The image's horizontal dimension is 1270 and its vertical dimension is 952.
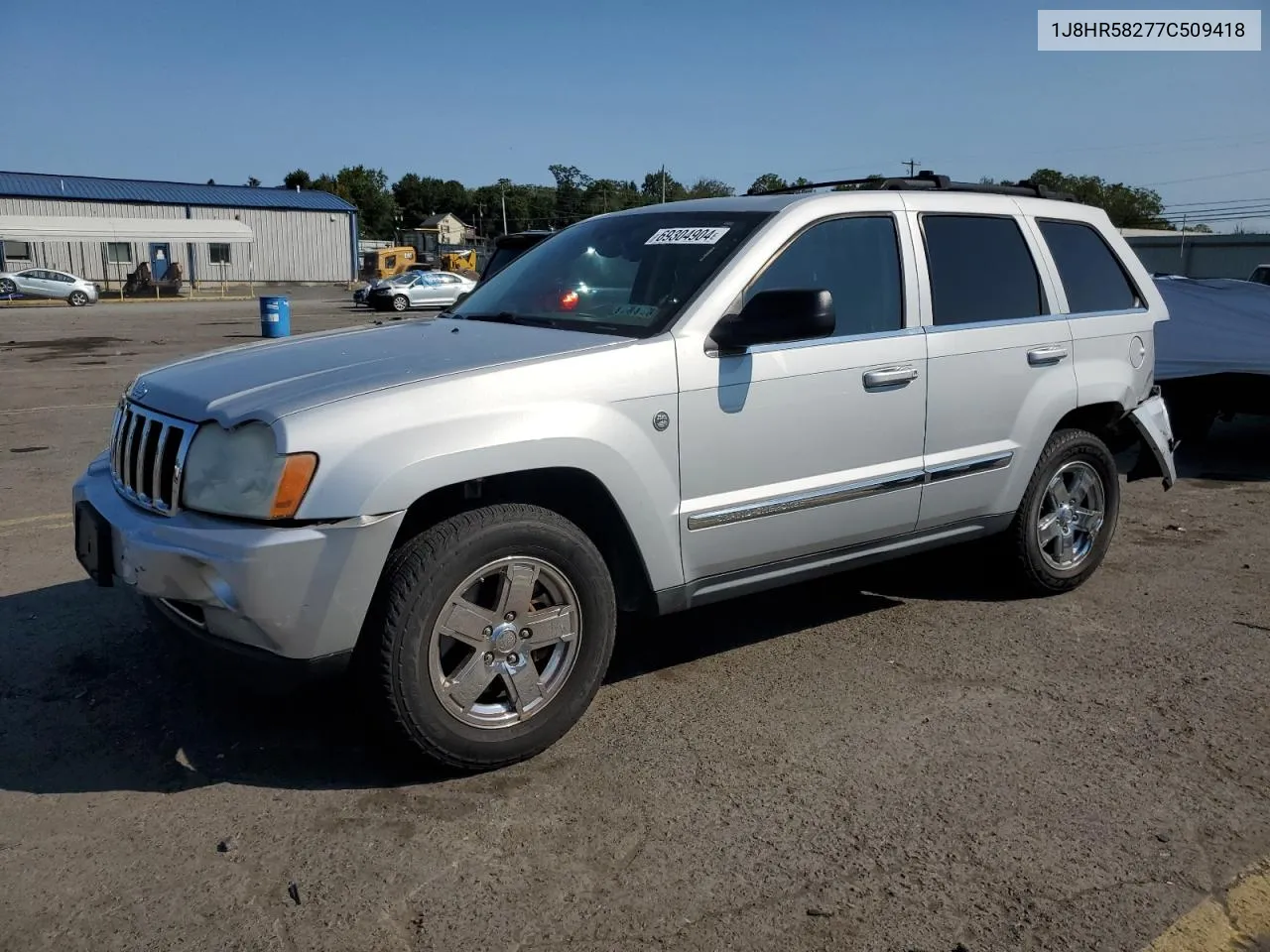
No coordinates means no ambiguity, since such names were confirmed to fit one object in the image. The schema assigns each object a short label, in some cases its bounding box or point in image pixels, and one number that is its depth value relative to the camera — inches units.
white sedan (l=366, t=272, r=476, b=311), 1416.1
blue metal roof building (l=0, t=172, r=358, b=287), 1941.4
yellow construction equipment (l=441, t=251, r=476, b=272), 2532.0
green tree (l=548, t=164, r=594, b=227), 4266.7
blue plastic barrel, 786.8
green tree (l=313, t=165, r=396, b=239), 4313.5
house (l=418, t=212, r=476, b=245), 4269.2
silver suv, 119.3
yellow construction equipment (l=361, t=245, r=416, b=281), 2453.2
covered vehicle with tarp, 316.5
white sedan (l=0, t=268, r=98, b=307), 1534.2
